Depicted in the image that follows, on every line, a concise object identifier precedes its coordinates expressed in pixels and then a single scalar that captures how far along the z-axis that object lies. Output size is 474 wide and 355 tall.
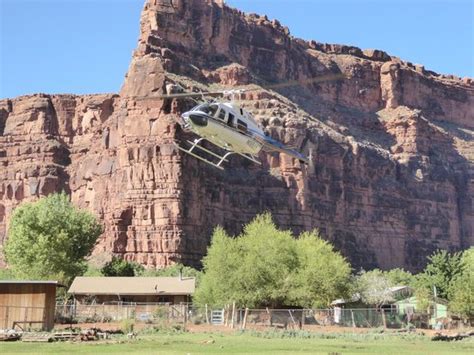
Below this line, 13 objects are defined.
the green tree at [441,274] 84.44
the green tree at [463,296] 69.06
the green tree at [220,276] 70.38
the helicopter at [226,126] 48.88
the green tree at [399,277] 116.21
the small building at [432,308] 73.68
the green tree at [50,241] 84.44
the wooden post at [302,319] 62.25
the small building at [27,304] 51.28
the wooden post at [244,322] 57.64
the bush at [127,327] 51.62
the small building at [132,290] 80.12
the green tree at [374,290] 88.06
